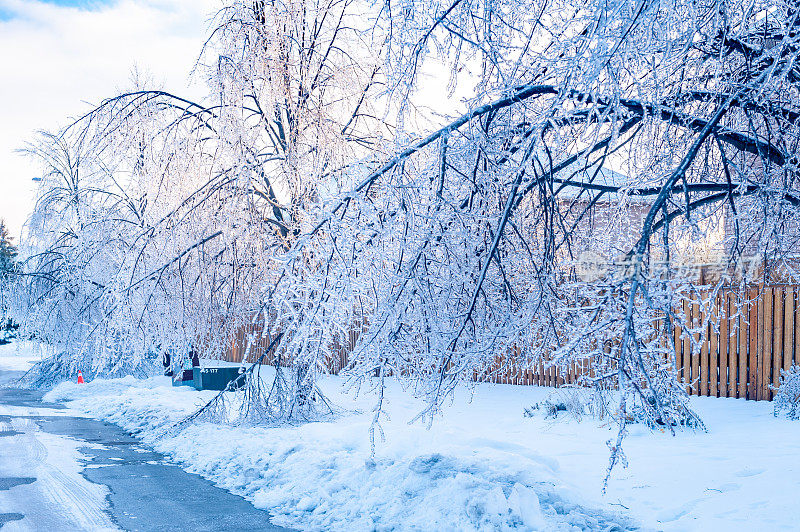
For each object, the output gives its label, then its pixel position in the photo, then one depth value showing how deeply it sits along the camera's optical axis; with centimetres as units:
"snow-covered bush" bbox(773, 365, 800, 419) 829
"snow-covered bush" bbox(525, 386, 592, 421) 925
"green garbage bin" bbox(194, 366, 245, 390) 1595
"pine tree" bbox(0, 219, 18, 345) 4519
